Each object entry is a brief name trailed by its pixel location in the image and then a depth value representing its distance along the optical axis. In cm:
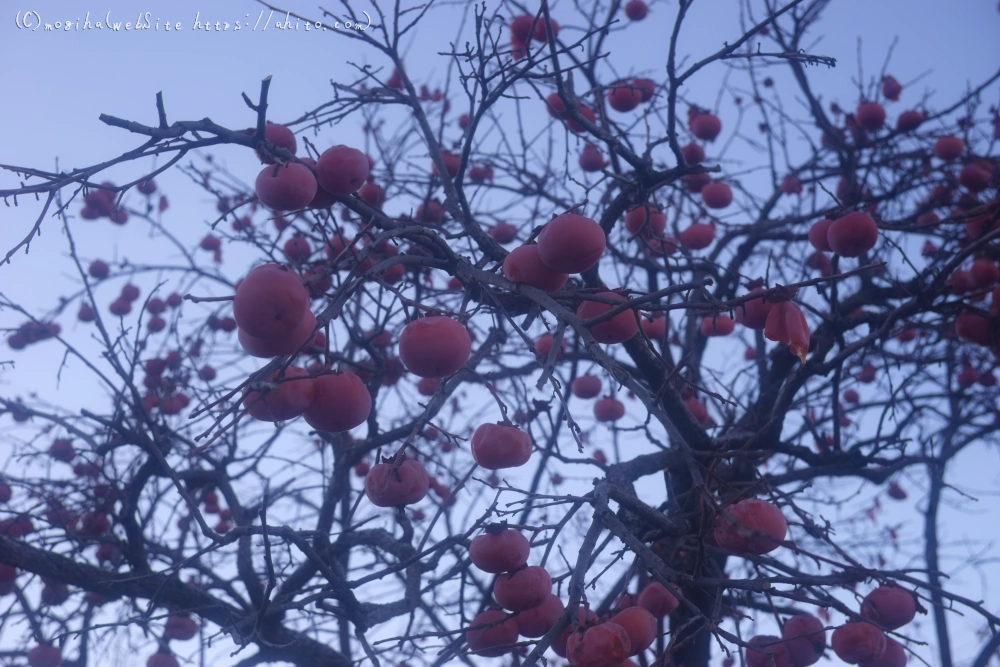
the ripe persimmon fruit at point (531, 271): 193
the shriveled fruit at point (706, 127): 473
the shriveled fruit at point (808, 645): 210
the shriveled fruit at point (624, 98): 417
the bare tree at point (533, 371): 169
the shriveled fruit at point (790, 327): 192
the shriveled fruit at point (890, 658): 209
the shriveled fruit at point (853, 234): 281
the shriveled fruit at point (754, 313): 232
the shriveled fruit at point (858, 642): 204
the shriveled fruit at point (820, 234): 306
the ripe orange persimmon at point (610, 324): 195
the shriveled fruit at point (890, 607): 215
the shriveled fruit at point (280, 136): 237
